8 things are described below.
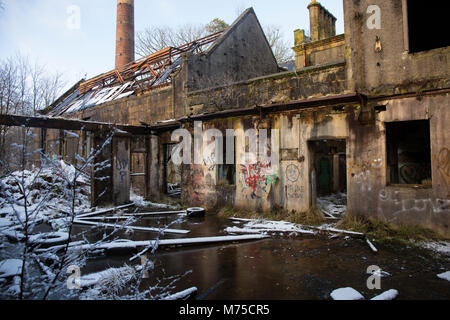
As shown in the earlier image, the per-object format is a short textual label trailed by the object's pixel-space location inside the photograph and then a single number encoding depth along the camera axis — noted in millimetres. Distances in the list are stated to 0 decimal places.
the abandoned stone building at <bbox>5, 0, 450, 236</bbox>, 6398
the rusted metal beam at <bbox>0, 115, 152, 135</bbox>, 8296
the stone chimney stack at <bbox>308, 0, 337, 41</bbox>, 15448
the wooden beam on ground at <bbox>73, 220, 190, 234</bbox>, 7017
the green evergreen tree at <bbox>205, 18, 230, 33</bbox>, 24266
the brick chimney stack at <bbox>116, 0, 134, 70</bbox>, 21672
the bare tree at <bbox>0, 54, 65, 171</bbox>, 11680
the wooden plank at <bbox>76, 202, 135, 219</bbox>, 9041
